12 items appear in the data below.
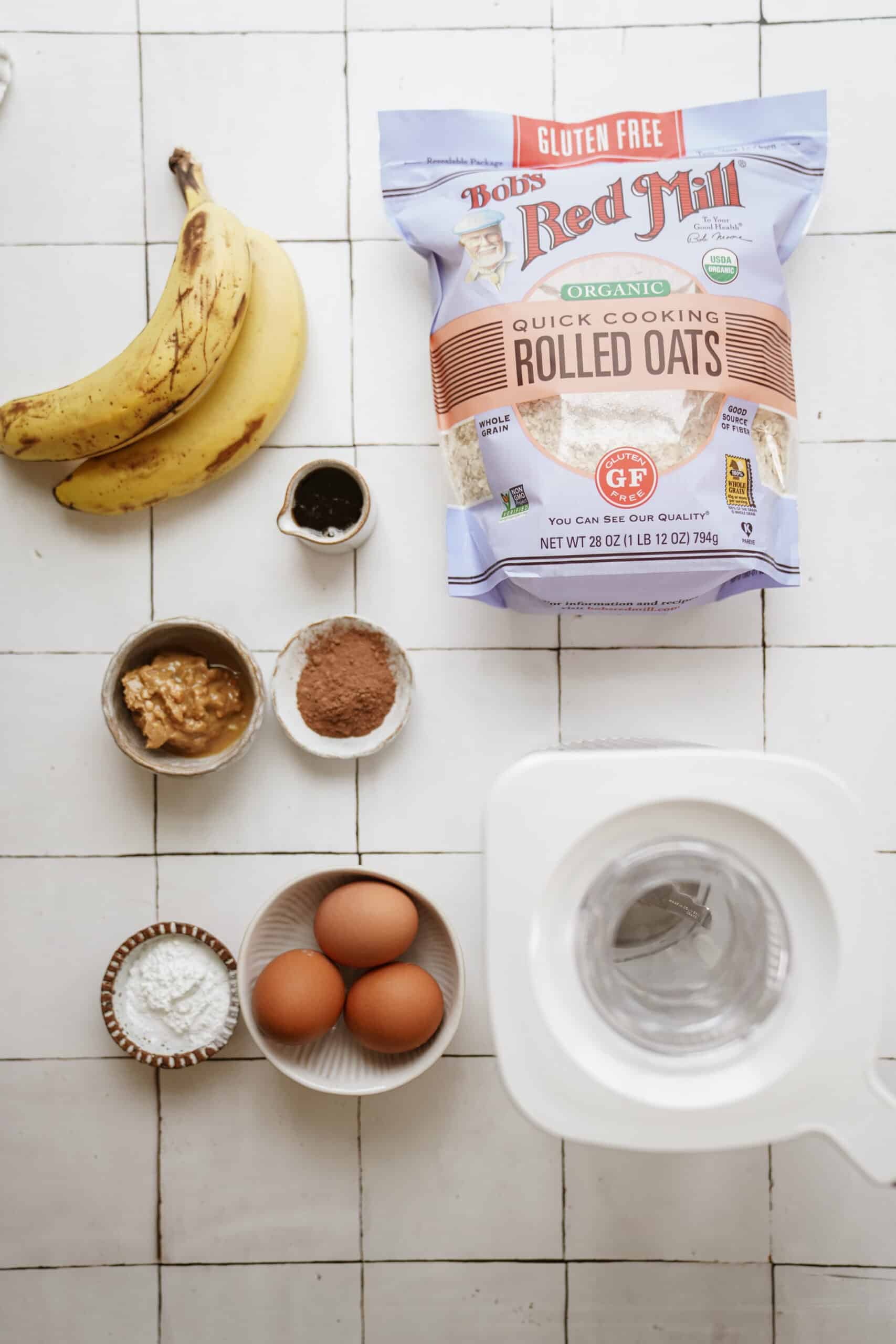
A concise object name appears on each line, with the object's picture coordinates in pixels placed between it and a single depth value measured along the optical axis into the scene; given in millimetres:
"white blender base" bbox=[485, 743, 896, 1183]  744
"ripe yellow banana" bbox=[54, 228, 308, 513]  1034
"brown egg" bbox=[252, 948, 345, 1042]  926
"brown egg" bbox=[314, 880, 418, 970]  933
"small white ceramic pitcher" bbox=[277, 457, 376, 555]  987
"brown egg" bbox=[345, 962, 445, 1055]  929
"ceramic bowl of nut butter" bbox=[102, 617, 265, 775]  1010
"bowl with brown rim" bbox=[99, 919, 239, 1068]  1021
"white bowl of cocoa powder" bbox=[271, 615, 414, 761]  1037
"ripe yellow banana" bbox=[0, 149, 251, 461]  970
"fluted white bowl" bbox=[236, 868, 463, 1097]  970
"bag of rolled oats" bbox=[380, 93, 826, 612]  922
